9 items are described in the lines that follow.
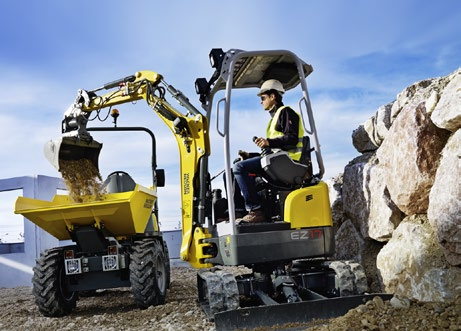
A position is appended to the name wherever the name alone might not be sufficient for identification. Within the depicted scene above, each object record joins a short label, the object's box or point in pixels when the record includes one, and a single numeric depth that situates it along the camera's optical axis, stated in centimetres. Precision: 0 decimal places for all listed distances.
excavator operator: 559
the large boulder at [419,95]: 574
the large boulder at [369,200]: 647
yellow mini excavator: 521
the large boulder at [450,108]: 525
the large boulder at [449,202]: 498
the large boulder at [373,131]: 706
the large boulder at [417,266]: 520
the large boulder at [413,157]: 569
